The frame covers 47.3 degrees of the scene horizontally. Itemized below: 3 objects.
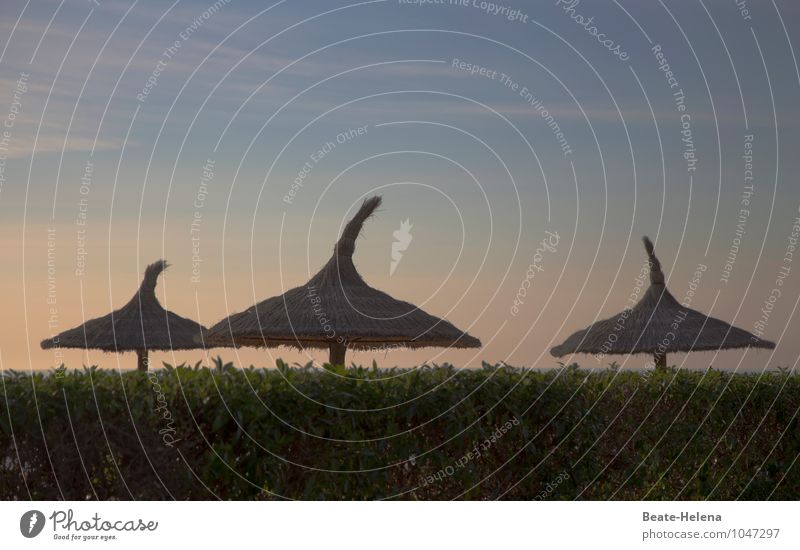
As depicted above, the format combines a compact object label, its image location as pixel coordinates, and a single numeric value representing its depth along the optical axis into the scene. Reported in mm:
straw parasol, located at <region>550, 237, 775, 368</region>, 18047
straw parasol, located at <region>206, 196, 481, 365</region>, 13492
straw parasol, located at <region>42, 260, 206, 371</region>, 21188
